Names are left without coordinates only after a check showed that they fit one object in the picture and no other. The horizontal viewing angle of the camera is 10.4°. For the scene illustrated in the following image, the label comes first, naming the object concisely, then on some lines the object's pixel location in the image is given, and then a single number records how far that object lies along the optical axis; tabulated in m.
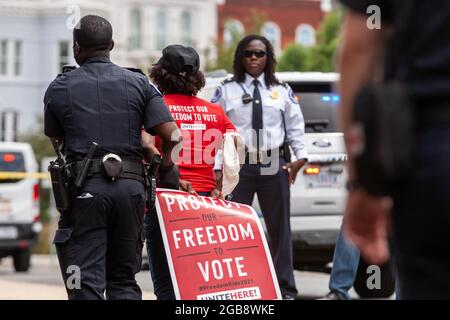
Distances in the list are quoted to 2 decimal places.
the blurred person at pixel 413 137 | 5.53
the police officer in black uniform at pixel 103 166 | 12.28
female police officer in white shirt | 17.09
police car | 19.48
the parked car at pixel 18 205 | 37.42
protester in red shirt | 14.14
